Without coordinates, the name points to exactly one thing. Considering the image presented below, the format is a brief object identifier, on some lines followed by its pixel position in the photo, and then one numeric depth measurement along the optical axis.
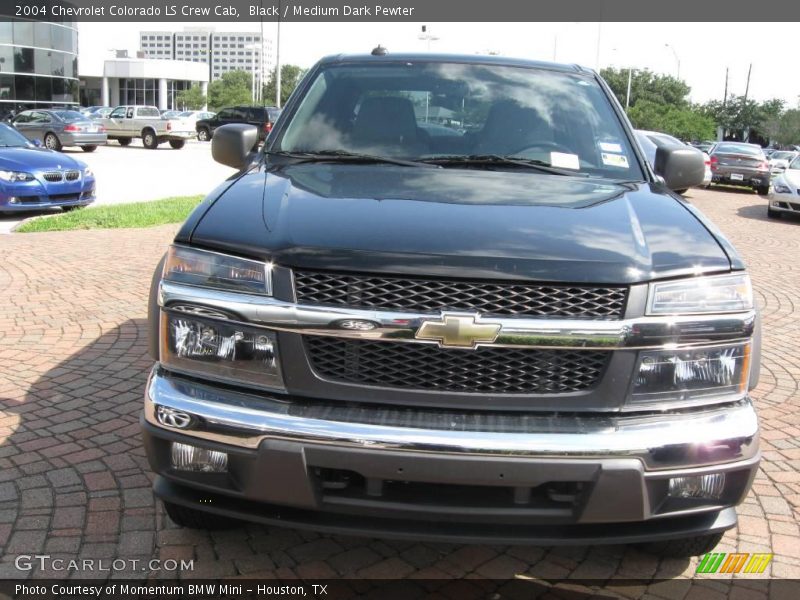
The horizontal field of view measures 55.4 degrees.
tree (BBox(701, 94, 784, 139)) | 68.88
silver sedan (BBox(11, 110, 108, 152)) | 26.16
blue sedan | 11.59
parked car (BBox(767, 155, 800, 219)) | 15.32
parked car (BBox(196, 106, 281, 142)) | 33.12
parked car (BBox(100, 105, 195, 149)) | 31.47
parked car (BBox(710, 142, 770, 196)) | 21.97
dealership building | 75.00
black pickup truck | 2.29
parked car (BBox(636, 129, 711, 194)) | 16.79
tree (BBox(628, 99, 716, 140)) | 51.22
